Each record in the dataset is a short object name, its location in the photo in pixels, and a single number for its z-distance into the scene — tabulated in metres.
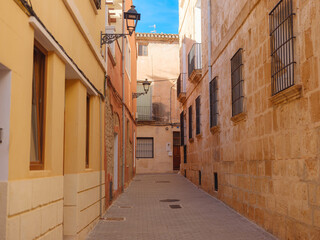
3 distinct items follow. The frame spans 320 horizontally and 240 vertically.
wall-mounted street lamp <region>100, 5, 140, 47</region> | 8.30
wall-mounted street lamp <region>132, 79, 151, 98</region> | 17.61
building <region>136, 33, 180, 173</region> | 26.95
